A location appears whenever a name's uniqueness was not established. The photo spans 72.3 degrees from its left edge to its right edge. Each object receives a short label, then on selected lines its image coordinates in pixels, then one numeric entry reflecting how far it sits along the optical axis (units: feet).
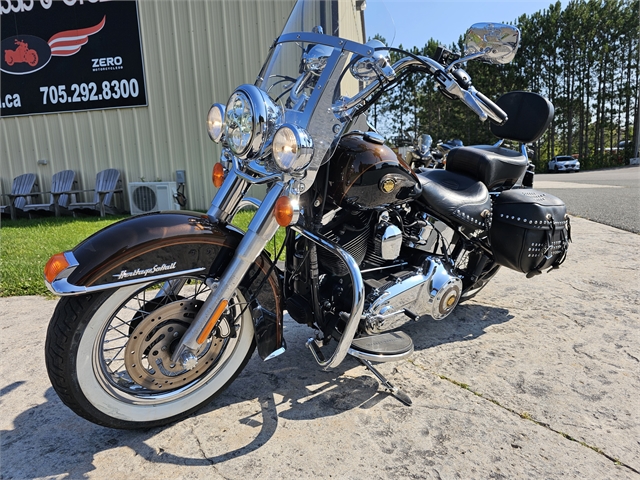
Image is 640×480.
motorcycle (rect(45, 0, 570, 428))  5.49
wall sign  25.61
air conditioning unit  25.85
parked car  90.63
